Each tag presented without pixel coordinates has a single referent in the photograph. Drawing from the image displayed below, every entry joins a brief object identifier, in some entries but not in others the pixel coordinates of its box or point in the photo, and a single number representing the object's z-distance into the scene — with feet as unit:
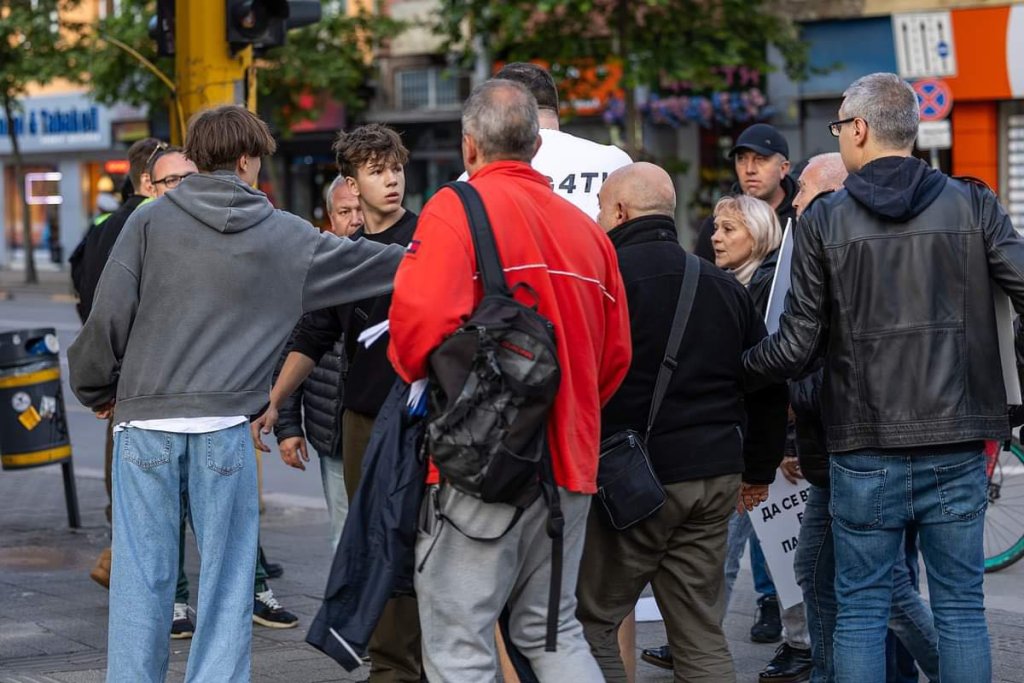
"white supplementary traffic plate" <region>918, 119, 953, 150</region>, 102.77
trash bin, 52.41
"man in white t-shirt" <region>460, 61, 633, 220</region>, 31.46
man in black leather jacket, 26.62
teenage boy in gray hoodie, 26.64
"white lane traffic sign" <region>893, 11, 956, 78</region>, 117.88
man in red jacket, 22.76
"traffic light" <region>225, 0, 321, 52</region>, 50.92
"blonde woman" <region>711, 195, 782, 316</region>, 34.54
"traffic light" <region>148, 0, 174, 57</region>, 54.03
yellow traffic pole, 51.11
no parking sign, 102.59
